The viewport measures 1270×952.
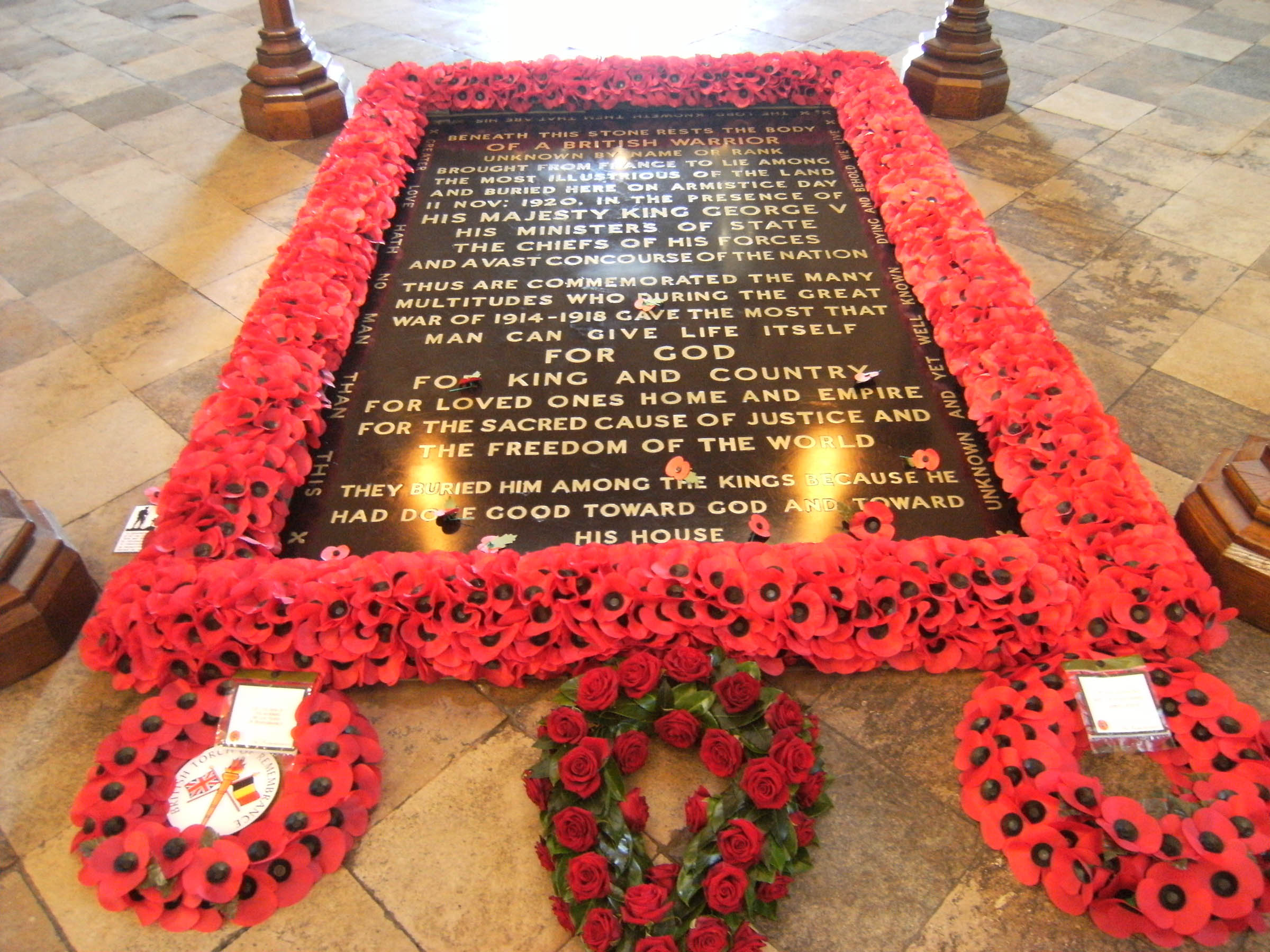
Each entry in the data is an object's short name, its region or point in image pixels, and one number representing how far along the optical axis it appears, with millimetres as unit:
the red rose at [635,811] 2146
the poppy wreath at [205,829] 2074
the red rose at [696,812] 2129
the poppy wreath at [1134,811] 1996
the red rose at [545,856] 2094
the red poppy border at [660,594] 2449
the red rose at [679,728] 2297
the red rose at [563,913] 1997
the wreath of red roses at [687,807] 1951
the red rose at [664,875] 2027
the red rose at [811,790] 2180
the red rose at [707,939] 1881
